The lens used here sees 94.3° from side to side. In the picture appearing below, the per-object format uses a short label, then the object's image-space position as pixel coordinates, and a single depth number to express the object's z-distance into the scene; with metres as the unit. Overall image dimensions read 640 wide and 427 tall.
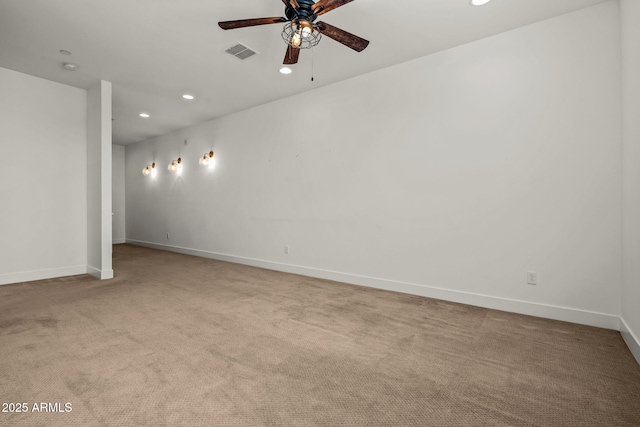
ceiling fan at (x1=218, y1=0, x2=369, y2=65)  2.29
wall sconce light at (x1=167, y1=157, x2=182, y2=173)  7.04
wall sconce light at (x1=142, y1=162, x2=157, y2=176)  7.79
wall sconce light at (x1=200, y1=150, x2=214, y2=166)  6.35
